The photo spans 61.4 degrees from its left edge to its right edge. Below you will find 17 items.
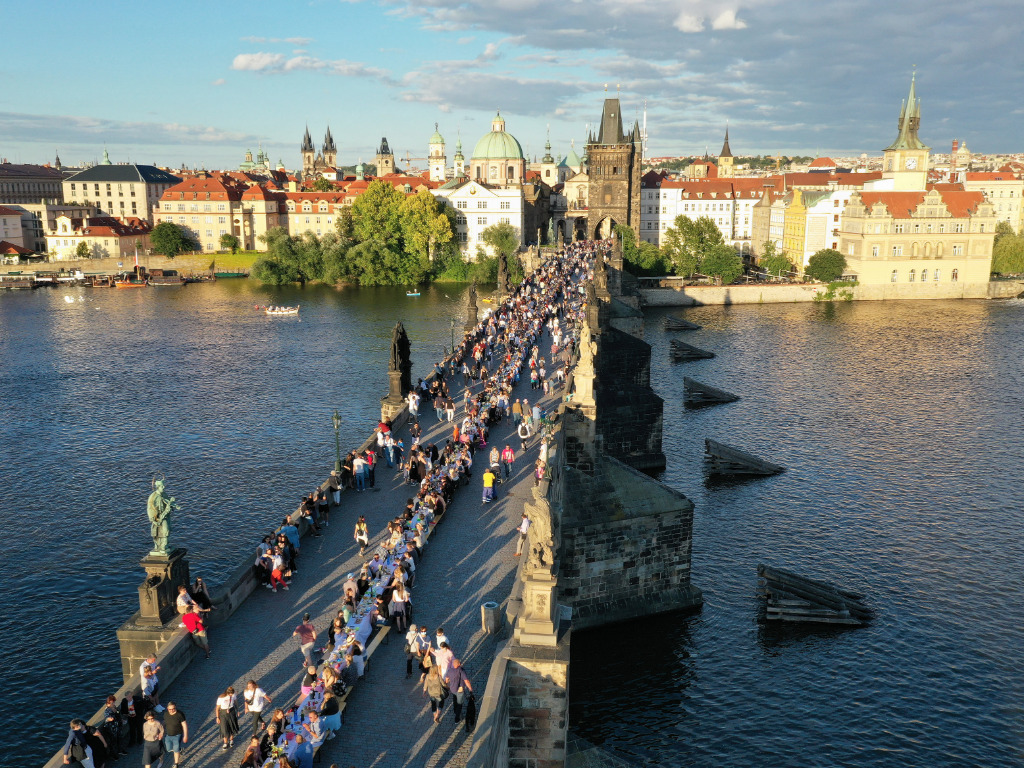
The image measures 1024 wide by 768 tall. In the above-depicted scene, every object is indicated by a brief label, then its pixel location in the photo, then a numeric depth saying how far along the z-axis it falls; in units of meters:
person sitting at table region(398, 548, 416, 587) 19.24
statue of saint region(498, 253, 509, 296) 68.25
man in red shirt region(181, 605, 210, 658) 16.89
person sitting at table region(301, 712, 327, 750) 13.79
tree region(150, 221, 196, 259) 129.88
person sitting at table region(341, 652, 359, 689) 15.77
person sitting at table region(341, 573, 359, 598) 18.31
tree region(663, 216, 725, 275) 105.69
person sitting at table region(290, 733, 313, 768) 13.48
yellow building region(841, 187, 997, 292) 100.00
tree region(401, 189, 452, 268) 114.06
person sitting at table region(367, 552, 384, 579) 19.30
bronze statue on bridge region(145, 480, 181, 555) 17.25
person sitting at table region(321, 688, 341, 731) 14.29
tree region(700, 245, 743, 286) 103.19
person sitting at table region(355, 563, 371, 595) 19.05
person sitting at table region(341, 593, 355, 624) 17.37
